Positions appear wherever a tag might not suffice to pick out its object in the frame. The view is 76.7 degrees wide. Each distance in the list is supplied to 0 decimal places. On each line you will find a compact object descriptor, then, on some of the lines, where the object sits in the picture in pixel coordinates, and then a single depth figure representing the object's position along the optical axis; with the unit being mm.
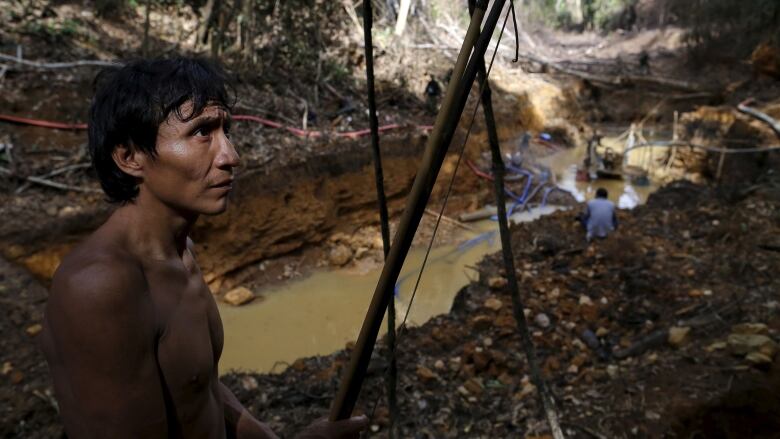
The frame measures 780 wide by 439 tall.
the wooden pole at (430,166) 958
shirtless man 968
